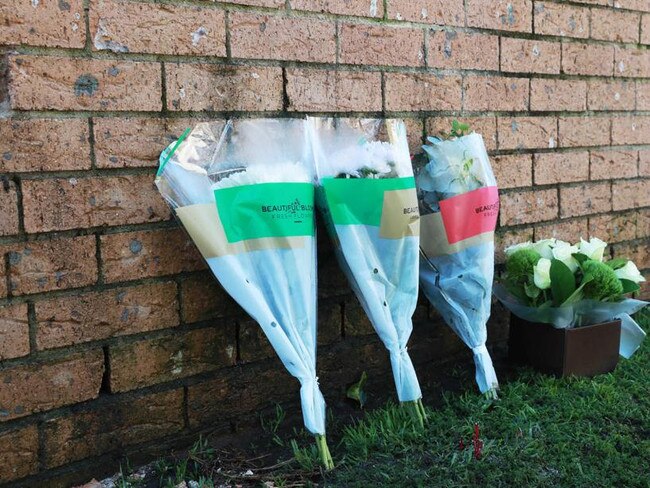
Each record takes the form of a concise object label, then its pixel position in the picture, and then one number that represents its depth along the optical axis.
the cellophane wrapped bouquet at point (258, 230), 2.00
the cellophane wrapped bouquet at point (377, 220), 2.16
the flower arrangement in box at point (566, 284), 2.60
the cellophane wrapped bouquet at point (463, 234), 2.47
